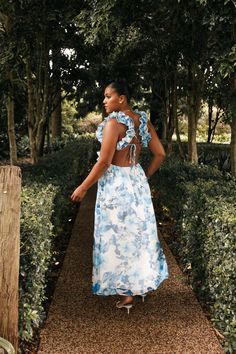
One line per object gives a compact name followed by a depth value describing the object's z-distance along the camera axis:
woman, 3.68
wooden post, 2.51
